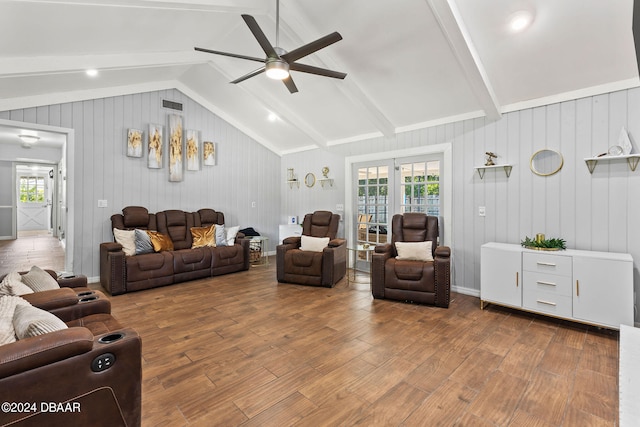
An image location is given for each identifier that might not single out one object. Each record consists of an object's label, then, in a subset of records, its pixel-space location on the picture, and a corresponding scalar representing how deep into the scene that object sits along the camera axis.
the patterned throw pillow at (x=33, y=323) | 1.27
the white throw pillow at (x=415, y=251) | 3.89
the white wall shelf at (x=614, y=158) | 2.95
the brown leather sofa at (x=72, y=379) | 1.10
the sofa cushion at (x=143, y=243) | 4.41
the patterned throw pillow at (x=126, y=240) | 4.34
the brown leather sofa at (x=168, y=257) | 4.08
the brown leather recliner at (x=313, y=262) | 4.36
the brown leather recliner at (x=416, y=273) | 3.52
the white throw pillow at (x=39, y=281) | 2.11
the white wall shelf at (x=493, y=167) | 3.73
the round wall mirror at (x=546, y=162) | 3.41
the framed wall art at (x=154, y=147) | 5.09
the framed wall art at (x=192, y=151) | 5.55
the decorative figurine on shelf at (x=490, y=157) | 3.81
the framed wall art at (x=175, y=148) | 5.32
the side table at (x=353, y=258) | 4.83
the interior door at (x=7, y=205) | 7.97
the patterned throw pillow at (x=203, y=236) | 5.05
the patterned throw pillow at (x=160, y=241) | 4.55
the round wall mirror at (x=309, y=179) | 6.32
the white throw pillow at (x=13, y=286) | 1.87
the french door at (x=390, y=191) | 4.55
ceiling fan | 2.48
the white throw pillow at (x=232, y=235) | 5.28
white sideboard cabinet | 2.75
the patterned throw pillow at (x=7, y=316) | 1.27
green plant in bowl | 3.20
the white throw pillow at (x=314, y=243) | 4.69
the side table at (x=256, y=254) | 6.09
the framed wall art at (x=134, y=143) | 4.89
